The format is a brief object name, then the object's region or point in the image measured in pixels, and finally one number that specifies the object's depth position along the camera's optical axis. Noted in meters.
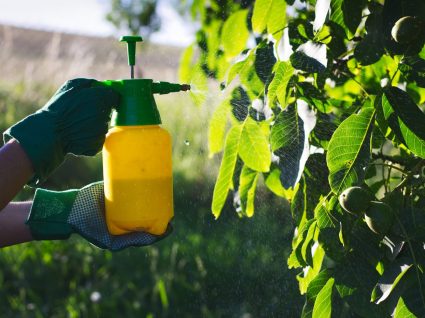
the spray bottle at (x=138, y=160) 1.49
